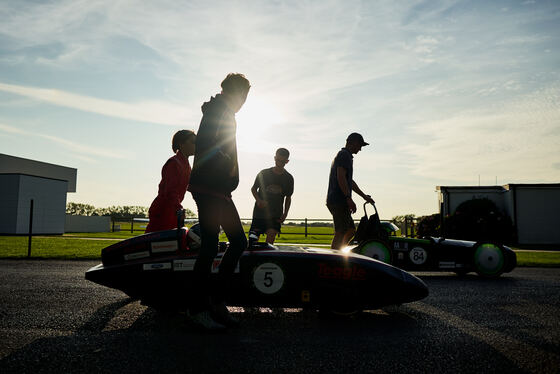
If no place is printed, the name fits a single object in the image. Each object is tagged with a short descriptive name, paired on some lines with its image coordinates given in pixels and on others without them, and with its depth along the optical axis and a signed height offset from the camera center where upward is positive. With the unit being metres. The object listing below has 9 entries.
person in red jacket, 4.01 +0.27
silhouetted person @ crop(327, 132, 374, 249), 5.35 +0.41
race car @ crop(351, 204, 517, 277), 6.10 -0.42
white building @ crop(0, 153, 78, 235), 27.42 +1.48
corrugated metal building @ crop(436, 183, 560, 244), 20.73 +1.02
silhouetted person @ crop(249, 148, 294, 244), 5.64 +0.42
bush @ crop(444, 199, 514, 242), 19.31 +0.14
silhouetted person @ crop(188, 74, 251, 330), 2.96 +0.21
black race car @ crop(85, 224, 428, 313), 3.35 -0.44
